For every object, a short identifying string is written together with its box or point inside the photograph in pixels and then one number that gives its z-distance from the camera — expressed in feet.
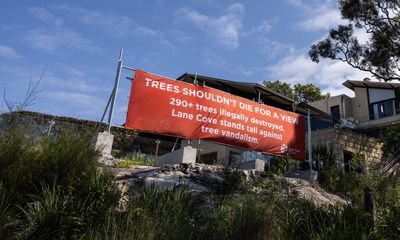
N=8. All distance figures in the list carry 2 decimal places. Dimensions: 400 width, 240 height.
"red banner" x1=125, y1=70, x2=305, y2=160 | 31.17
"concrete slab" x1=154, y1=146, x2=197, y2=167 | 31.53
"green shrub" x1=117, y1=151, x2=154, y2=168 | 30.97
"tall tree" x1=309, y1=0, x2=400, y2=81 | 50.29
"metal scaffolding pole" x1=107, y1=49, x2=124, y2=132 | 30.17
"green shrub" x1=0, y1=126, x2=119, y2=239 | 16.94
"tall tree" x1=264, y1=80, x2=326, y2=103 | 134.51
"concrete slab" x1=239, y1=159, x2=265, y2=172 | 35.24
